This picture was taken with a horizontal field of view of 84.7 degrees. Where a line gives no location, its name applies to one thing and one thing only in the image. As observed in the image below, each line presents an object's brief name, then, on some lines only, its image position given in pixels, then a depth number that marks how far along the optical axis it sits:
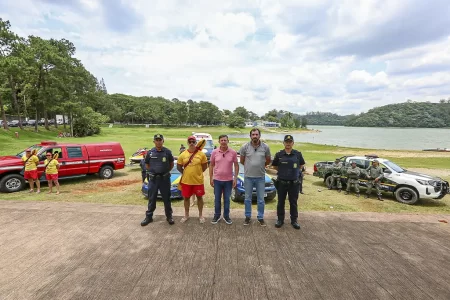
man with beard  5.37
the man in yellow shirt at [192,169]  5.37
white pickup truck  8.83
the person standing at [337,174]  11.09
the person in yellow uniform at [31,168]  8.98
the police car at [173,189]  8.62
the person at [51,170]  9.04
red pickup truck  9.27
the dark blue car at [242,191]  8.61
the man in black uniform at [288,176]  5.31
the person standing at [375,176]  9.66
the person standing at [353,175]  10.14
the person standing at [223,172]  5.32
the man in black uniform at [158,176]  5.41
